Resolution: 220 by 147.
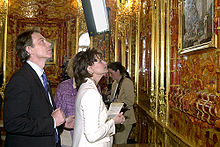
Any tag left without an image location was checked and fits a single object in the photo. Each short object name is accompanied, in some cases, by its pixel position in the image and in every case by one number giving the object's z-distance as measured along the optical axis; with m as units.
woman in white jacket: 2.25
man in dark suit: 2.07
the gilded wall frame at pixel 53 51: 11.52
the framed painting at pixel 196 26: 2.33
